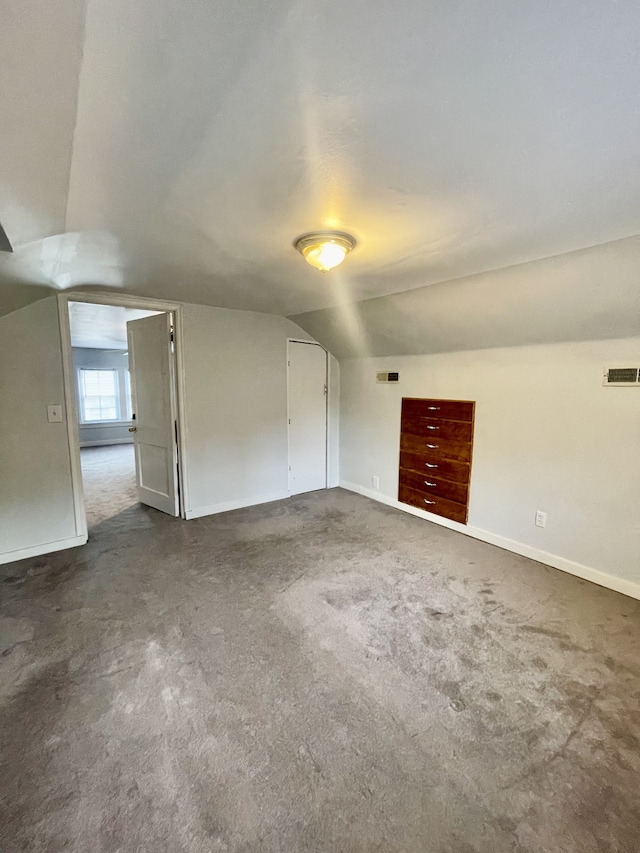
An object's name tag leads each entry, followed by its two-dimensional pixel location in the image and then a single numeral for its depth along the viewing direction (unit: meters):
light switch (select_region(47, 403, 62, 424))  3.16
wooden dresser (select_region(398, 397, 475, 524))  3.62
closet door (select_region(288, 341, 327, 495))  4.65
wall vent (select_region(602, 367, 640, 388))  2.54
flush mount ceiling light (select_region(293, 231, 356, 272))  1.92
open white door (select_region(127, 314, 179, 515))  3.86
